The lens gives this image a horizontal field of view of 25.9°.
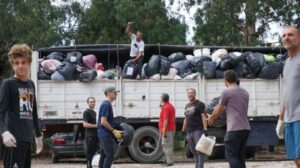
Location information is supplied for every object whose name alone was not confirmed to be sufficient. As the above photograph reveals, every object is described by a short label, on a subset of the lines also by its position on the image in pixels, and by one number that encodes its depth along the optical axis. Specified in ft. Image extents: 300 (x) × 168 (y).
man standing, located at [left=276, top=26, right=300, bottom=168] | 23.18
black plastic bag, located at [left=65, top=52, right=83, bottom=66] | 57.93
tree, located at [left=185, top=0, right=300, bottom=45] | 100.94
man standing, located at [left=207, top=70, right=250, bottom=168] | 32.91
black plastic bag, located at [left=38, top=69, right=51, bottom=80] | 57.42
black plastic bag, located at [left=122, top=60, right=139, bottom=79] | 57.62
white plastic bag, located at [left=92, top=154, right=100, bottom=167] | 47.96
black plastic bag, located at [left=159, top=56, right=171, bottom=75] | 58.39
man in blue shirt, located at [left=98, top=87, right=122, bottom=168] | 36.17
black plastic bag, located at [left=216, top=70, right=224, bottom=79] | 58.95
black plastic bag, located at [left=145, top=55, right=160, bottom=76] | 58.54
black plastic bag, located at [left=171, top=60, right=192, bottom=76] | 59.36
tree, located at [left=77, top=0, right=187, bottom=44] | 98.17
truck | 57.16
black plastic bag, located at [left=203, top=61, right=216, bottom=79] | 58.49
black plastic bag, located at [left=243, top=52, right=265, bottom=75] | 59.16
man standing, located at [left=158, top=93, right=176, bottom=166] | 52.11
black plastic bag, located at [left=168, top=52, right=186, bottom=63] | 60.49
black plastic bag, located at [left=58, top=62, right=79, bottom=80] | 56.80
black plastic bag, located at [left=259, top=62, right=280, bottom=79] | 58.65
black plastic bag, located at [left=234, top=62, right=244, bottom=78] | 59.16
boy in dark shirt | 21.34
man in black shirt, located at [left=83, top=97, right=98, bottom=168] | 44.55
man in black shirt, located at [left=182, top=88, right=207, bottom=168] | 43.55
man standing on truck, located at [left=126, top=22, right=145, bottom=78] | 58.34
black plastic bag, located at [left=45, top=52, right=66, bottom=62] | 58.66
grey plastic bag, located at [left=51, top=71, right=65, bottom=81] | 56.85
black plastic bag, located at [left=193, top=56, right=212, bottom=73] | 59.16
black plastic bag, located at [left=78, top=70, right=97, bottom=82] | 56.65
